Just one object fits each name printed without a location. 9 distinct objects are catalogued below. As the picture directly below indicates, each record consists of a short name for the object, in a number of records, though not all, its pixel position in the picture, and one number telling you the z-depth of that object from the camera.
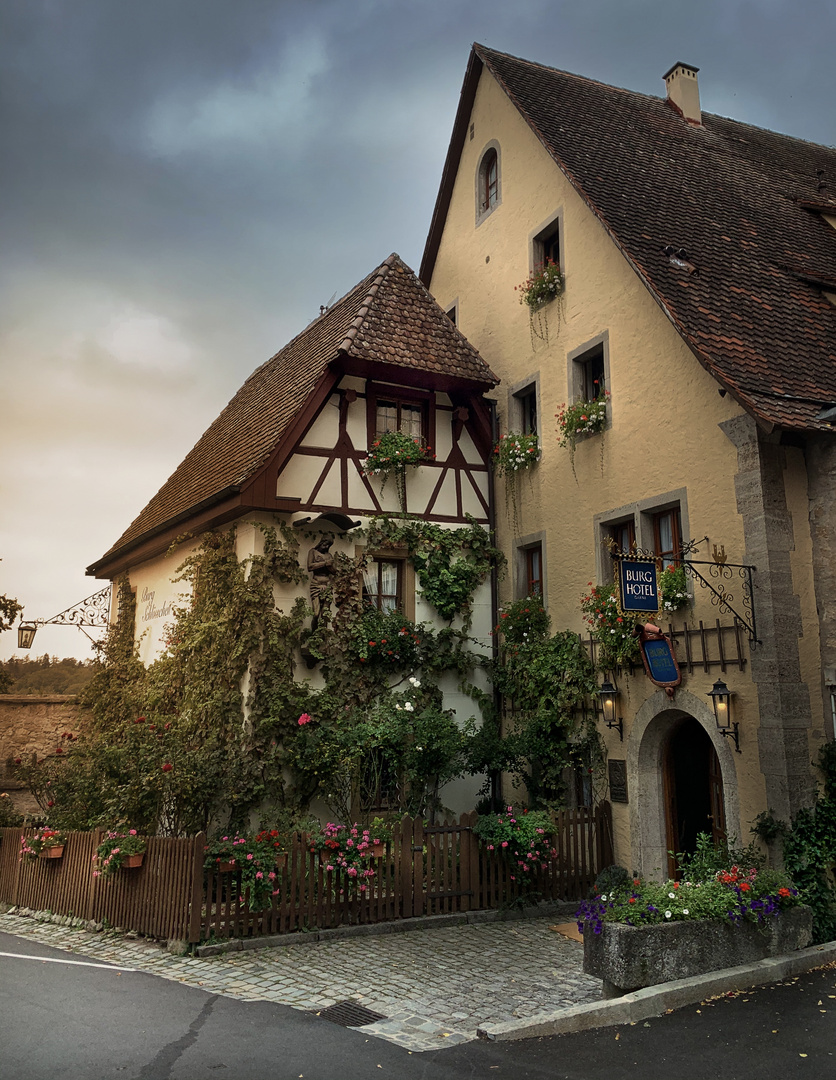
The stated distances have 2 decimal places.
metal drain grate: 6.51
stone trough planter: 6.73
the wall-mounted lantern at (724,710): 9.34
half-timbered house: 12.35
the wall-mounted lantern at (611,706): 11.11
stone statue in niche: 12.14
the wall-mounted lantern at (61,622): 15.27
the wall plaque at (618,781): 11.01
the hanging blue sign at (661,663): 9.95
